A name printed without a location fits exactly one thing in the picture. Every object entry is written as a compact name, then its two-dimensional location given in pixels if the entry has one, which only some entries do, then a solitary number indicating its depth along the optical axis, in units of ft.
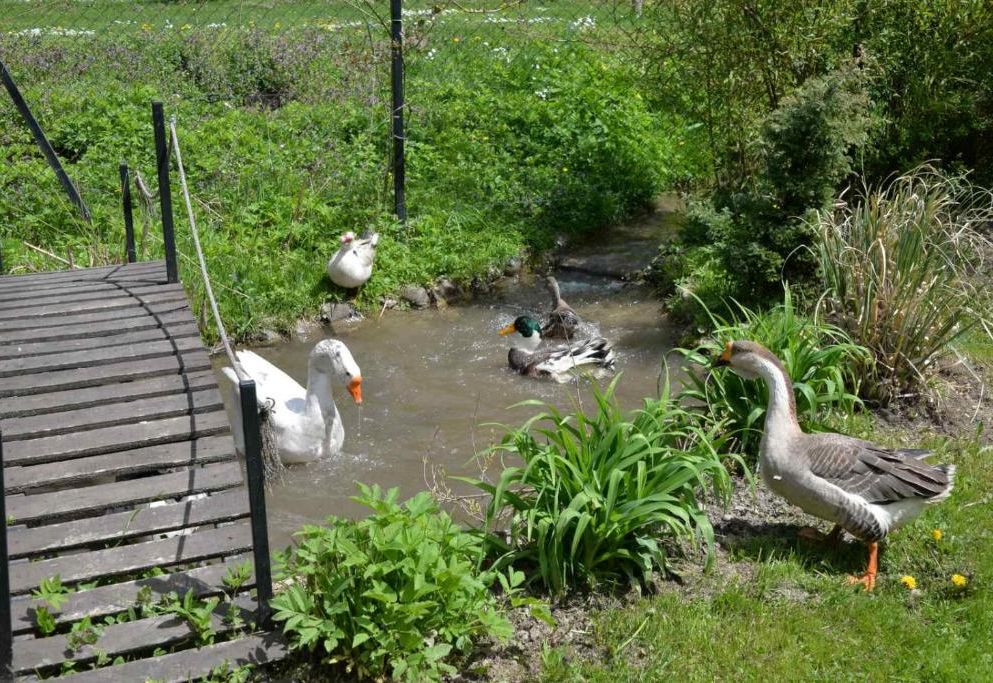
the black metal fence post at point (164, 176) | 19.49
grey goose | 14.08
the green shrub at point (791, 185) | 23.06
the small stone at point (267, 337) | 27.81
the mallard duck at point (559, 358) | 26.17
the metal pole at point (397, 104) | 30.71
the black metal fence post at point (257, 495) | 10.92
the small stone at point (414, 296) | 30.45
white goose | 20.34
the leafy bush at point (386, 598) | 11.04
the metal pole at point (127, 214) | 23.04
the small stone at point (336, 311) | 29.22
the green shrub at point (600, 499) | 13.34
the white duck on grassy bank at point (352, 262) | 28.81
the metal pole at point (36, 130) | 23.90
